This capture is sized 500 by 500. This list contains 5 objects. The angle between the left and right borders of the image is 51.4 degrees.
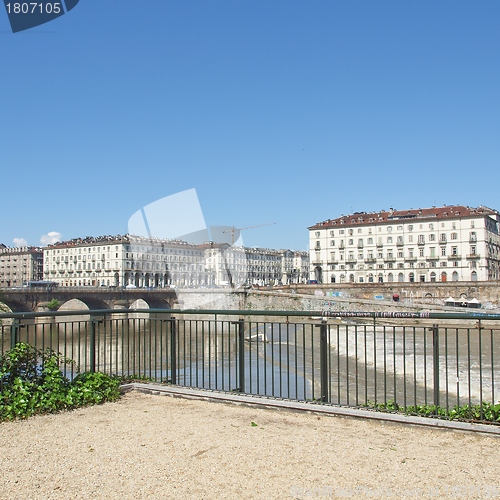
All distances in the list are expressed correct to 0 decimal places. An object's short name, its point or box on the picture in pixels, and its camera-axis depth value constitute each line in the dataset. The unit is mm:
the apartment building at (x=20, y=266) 155375
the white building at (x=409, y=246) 90312
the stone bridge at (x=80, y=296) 69750
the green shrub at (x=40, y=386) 6754
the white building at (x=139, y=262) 127688
